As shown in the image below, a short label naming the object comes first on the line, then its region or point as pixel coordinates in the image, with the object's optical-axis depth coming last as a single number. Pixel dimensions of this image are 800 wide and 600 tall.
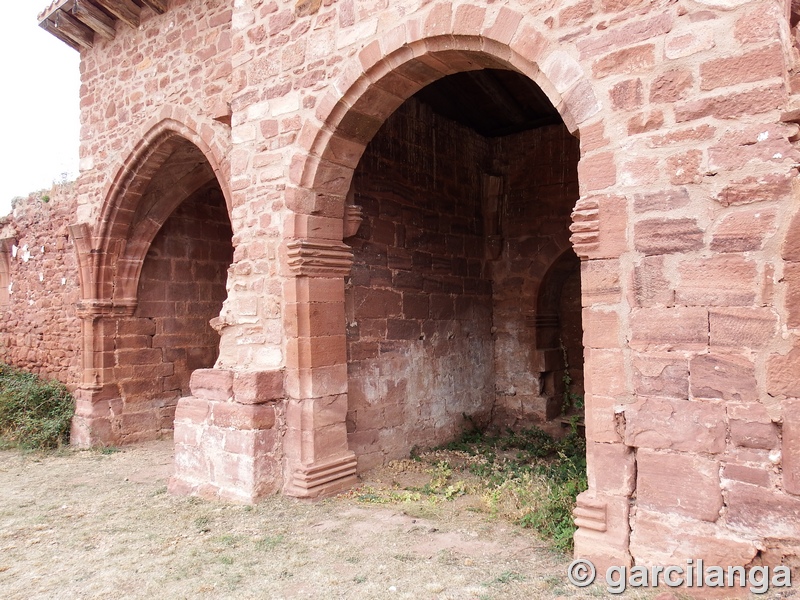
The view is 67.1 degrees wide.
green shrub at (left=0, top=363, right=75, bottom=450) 7.30
